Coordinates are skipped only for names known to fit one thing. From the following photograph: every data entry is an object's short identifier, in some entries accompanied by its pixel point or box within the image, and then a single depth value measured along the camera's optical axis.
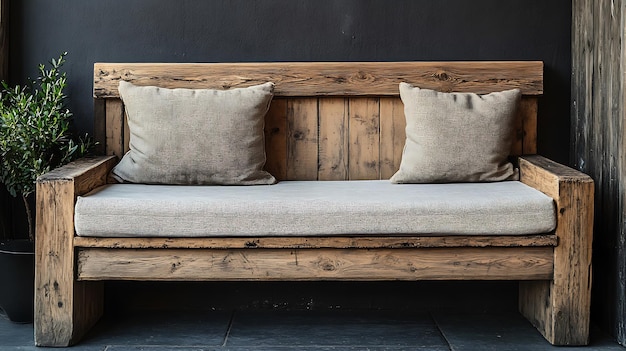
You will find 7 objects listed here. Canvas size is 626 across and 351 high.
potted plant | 3.27
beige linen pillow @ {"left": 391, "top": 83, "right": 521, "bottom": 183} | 3.42
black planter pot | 3.26
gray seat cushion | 2.96
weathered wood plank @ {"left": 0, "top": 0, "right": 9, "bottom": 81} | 3.63
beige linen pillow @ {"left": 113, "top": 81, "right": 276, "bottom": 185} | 3.39
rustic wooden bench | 2.98
